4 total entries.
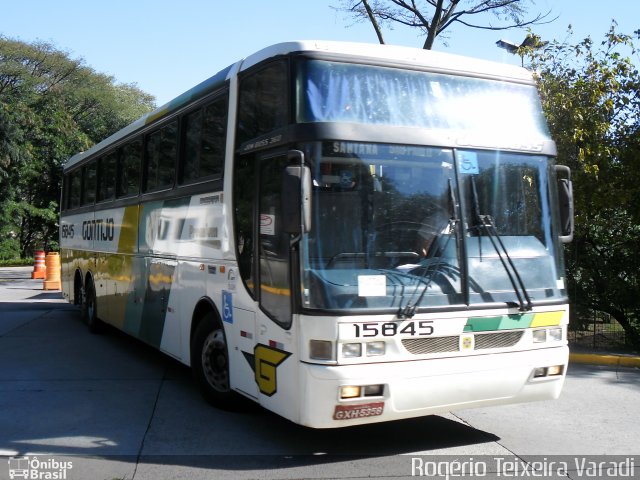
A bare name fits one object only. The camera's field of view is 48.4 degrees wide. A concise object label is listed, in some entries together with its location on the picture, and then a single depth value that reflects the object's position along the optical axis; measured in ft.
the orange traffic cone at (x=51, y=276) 72.69
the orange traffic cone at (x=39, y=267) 89.35
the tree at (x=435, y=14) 67.26
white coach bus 17.08
